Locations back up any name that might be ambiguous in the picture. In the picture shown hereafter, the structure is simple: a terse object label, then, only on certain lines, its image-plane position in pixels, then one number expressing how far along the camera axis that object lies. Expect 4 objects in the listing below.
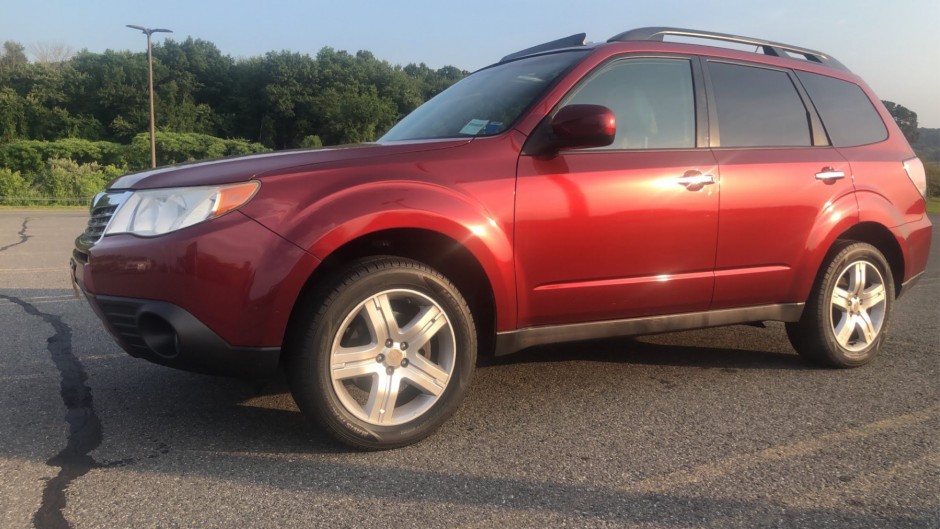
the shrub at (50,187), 27.80
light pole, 28.55
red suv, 2.77
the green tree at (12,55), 79.24
